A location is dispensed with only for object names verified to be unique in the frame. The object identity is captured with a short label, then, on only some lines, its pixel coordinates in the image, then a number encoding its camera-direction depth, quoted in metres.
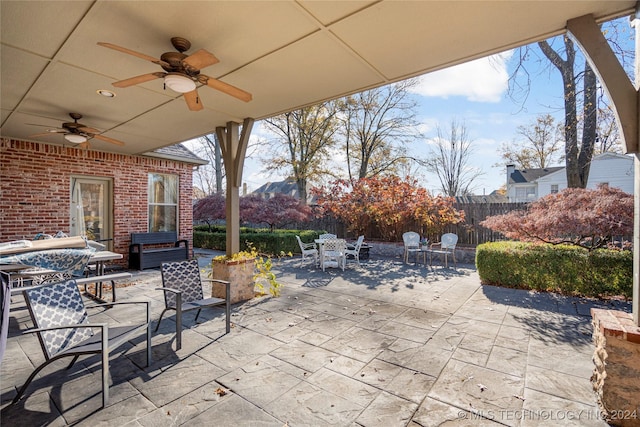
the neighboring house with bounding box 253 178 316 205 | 32.11
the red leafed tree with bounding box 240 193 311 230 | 10.09
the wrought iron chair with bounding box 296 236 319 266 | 7.70
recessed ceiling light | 3.57
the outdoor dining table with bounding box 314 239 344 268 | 7.25
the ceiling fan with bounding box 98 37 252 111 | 2.40
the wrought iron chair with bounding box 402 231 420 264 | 8.74
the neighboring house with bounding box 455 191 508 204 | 21.38
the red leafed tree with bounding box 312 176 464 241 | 9.34
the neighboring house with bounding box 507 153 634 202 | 17.64
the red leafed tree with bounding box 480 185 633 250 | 4.48
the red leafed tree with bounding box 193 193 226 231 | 11.05
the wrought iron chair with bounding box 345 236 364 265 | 7.91
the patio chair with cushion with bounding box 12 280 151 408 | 2.17
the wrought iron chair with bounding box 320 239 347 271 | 7.20
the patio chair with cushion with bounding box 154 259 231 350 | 3.40
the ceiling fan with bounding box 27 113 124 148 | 4.53
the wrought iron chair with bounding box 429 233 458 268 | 8.24
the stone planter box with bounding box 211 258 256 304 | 4.59
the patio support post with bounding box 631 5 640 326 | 2.00
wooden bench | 7.39
